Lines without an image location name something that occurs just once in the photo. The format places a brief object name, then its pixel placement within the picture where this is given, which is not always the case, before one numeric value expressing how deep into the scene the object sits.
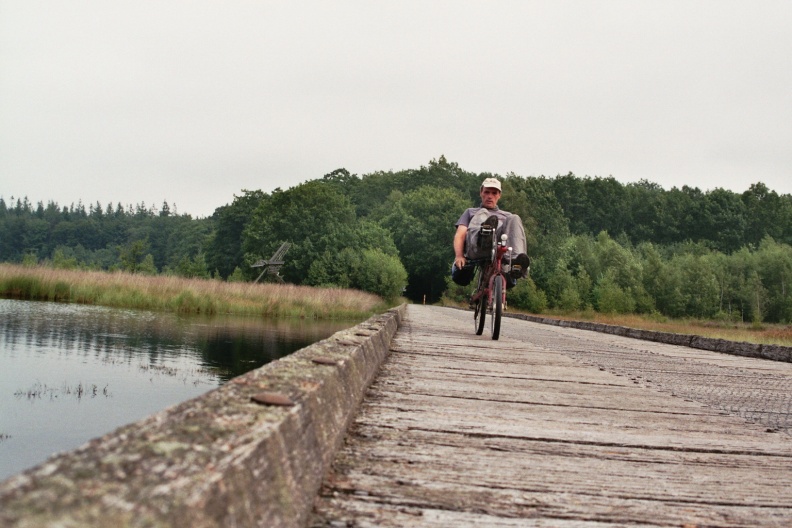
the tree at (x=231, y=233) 80.31
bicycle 6.81
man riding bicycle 6.73
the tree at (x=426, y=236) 75.19
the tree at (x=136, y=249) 64.99
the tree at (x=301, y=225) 58.75
